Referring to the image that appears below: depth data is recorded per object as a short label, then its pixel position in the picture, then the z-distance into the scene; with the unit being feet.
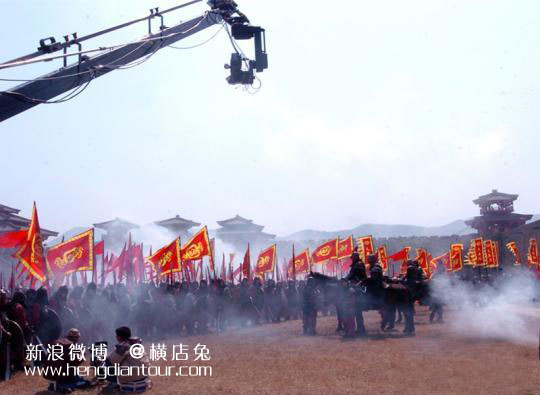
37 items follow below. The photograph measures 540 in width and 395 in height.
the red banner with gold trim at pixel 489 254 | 97.35
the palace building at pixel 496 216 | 145.07
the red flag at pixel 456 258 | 88.82
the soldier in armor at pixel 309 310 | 57.57
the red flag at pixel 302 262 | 89.03
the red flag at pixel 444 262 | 107.37
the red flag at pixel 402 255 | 91.60
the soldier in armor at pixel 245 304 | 71.00
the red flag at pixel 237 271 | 88.67
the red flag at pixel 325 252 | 83.87
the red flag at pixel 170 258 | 61.14
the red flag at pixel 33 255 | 41.65
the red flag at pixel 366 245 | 82.32
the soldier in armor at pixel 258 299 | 73.10
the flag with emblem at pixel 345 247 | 86.94
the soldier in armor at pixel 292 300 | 78.12
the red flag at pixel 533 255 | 108.88
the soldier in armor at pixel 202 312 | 62.34
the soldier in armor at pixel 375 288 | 54.29
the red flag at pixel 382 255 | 89.92
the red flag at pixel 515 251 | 112.90
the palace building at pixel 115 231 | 138.41
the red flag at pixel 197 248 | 62.90
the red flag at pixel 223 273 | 79.45
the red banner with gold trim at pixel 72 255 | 50.90
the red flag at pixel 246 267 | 76.54
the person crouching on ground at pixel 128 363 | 29.66
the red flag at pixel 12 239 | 51.72
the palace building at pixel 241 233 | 159.74
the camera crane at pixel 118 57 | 34.30
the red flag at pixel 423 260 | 90.27
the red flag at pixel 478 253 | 97.02
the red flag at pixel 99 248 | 65.99
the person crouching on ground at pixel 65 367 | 32.09
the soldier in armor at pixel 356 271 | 54.95
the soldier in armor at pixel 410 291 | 53.72
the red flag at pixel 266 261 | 81.71
